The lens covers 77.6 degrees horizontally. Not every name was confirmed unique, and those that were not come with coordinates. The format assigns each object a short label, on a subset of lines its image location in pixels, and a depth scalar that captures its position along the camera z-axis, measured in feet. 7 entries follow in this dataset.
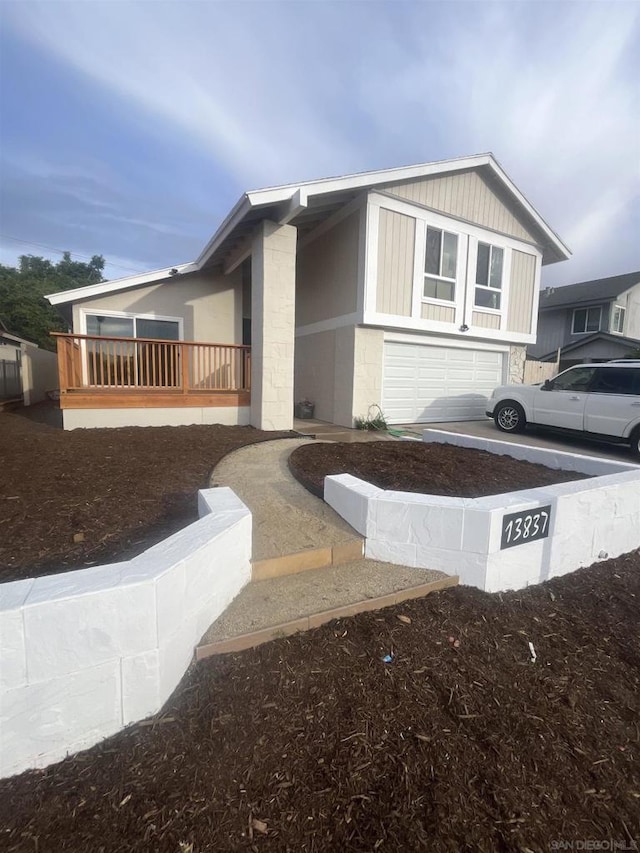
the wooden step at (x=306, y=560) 8.48
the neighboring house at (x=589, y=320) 61.36
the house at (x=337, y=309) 23.88
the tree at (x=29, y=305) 82.69
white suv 23.02
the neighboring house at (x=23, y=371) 39.78
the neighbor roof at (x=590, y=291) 66.03
